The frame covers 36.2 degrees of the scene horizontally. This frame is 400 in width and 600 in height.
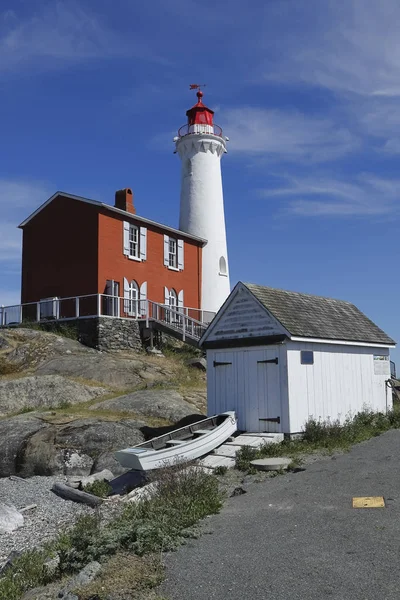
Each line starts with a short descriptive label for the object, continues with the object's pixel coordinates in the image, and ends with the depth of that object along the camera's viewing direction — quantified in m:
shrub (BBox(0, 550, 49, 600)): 7.11
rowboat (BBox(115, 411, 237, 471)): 11.92
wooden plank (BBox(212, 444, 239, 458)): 13.45
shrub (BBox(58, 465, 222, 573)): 7.64
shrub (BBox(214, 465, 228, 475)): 12.45
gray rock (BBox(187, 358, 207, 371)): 25.71
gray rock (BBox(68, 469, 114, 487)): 13.48
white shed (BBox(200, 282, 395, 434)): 14.81
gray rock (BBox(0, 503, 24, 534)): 11.12
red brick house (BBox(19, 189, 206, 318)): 29.23
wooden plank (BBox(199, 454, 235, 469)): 12.84
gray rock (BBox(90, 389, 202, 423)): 17.78
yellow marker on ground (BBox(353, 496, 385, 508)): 9.02
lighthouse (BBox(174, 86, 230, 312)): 36.28
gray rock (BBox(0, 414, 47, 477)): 15.55
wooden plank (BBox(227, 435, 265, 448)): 13.89
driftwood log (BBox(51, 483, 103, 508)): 12.27
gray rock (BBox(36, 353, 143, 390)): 21.99
